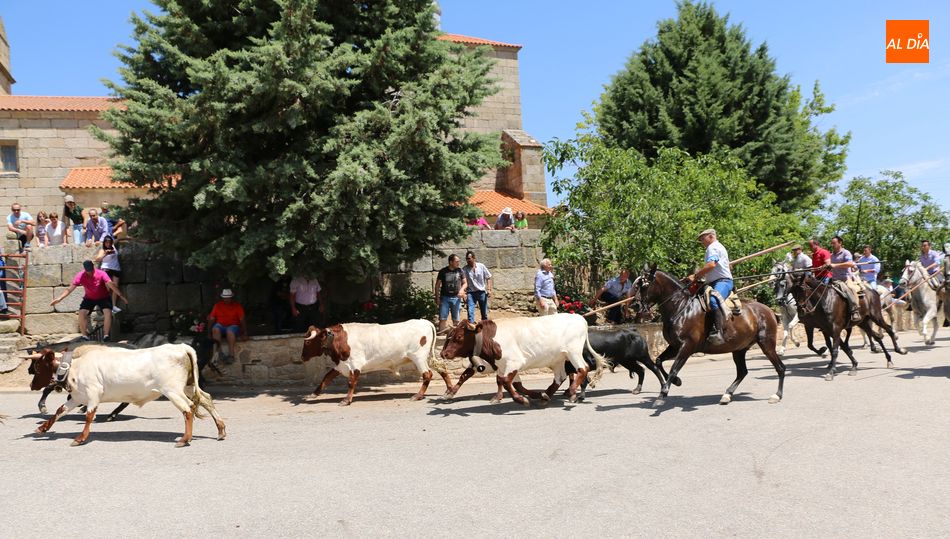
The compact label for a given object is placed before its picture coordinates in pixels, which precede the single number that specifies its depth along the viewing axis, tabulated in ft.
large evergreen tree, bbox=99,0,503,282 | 37.93
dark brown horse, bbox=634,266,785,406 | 31.73
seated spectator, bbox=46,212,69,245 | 55.47
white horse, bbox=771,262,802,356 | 42.78
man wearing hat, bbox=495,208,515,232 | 65.36
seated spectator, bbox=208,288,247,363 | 41.91
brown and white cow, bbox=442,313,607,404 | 32.76
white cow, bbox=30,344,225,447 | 27.68
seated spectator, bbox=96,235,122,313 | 47.11
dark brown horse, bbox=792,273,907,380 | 39.70
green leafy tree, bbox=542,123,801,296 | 51.57
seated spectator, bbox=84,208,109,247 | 51.98
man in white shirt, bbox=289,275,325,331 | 44.01
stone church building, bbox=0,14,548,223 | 91.76
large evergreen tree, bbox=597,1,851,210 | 79.92
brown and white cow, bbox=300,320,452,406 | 36.35
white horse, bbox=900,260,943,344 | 54.08
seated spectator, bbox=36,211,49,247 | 57.47
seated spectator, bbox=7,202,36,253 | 52.03
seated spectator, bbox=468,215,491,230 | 60.08
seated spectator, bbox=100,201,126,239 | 51.26
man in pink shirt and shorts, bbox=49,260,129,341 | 44.21
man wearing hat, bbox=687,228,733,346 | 31.86
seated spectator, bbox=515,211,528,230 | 67.56
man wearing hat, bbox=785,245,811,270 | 50.01
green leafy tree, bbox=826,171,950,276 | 94.58
